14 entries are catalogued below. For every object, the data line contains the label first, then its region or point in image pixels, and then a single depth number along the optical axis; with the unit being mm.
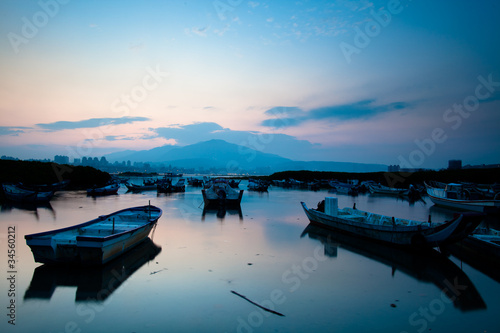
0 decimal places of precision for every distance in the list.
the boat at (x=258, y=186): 53438
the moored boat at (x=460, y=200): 22272
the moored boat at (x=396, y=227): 10555
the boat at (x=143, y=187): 49181
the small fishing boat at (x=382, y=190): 45375
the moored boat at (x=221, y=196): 26203
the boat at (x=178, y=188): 48284
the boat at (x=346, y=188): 47297
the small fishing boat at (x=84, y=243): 9375
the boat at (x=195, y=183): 68562
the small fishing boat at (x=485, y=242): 10961
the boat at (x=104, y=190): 37831
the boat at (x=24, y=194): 26562
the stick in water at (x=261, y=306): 7000
